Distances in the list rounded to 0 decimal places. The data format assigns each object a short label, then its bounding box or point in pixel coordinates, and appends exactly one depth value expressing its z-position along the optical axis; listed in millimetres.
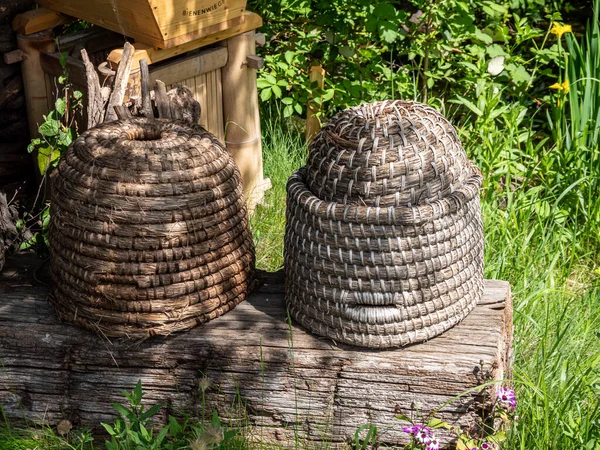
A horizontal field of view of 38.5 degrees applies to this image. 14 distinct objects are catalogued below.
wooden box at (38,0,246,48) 3883
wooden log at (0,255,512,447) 2928
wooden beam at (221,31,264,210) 4605
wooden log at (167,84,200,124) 3547
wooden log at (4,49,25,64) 4203
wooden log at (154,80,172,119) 3479
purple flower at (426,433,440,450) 2795
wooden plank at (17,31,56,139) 4246
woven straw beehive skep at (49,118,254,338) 2895
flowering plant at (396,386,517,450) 2834
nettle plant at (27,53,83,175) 3744
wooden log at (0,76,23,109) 4363
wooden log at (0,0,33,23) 4223
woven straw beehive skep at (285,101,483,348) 2797
